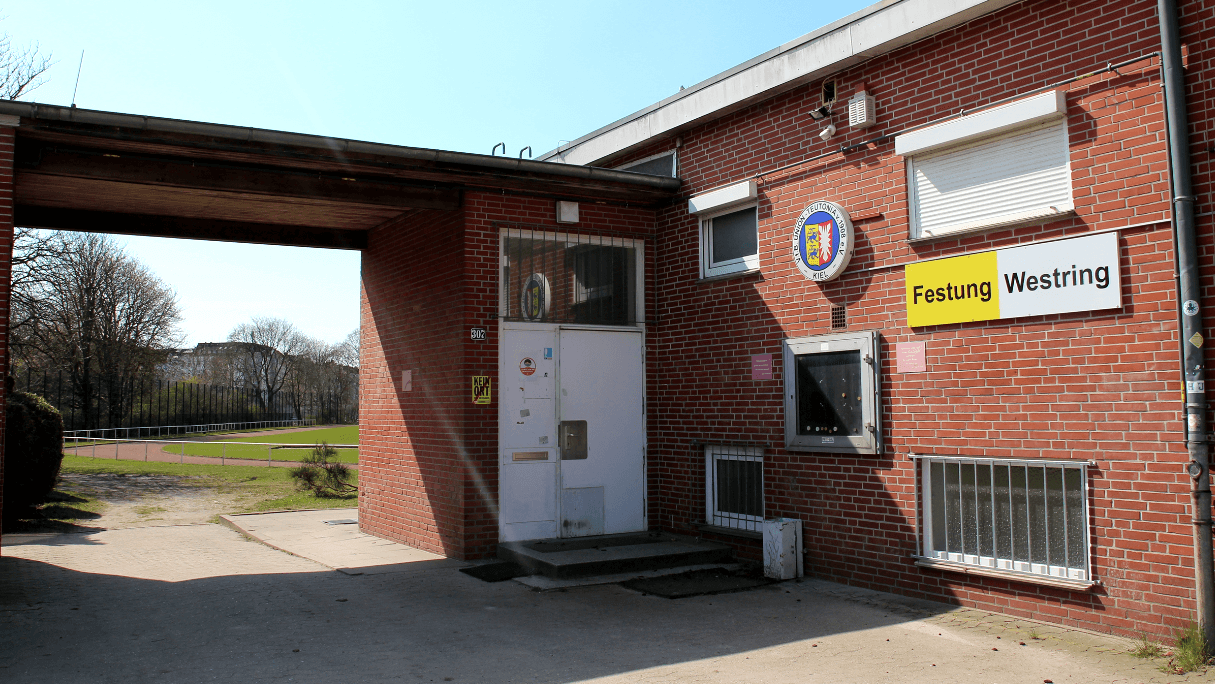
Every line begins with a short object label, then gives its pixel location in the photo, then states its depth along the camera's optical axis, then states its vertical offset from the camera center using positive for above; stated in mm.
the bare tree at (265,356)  63875 +3999
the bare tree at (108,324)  33688 +3737
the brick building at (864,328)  5809 +687
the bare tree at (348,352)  70688 +4607
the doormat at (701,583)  7309 -1702
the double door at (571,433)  8961 -348
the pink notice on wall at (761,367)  8453 +349
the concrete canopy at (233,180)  7027 +2290
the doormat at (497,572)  7859 -1661
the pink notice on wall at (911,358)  7062 +360
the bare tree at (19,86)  19203 +7723
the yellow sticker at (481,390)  8750 +144
